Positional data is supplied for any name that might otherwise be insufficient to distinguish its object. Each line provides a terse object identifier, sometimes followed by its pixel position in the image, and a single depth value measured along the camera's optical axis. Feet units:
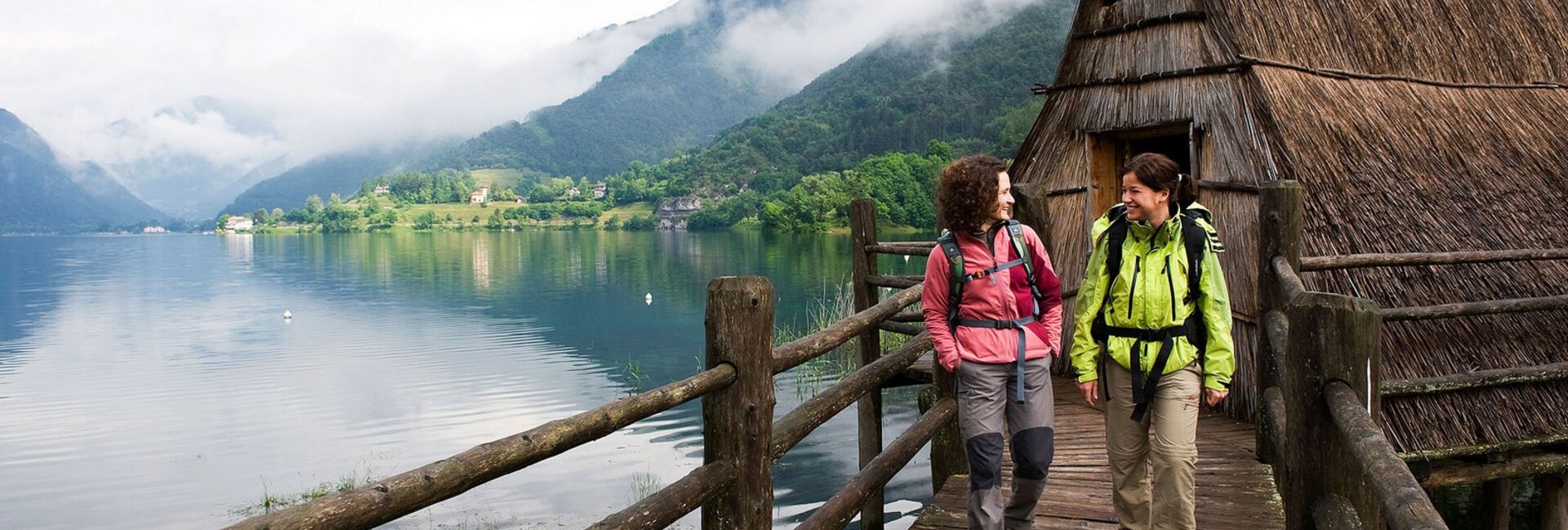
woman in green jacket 12.46
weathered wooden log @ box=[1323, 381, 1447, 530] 6.77
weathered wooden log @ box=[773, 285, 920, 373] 13.24
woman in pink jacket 12.50
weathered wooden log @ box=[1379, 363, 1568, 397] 18.29
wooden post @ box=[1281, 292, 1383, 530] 9.55
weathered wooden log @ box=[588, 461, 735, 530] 10.75
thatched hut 23.67
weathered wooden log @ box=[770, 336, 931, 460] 13.60
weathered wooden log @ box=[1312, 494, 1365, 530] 9.37
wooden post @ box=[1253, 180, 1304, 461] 17.37
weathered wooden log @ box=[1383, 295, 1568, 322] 18.86
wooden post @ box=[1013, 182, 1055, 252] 19.03
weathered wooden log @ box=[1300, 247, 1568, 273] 18.45
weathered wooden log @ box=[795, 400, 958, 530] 14.32
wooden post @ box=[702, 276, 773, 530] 11.91
